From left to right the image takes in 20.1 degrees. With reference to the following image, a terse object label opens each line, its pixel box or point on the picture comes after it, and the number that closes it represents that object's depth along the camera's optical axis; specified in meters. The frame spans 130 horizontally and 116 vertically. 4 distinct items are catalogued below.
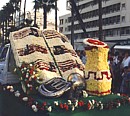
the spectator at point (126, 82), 11.40
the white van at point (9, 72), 8.49
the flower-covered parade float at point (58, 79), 6.28
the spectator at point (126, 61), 13.16
